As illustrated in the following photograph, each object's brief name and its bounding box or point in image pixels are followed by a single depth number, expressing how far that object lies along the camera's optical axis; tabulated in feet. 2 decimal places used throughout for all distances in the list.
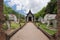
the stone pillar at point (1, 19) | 5.39
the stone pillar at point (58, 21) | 5.30
